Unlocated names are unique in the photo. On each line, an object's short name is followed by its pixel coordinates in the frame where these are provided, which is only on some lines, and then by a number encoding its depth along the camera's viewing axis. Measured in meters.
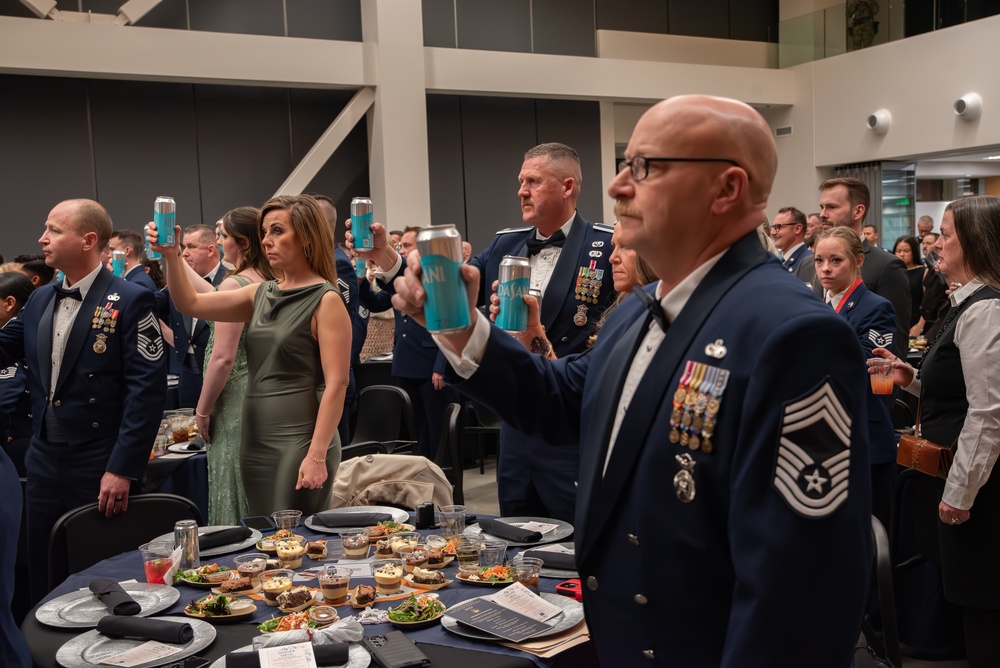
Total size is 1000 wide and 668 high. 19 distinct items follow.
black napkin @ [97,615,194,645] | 1.95
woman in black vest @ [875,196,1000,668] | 2.93
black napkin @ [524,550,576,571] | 2.32
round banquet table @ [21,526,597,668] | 1.84
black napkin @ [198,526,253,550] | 2.57
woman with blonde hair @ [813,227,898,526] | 3.73
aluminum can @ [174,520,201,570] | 2.37
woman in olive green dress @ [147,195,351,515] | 3.40
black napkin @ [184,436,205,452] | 4.27
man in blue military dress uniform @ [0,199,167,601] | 3.61
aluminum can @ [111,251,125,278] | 5.56
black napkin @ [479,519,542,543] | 2.52
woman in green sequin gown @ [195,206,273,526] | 3.84
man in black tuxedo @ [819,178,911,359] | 4.83
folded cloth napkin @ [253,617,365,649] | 1.86
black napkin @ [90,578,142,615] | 2.09
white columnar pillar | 10.89
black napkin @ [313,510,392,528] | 2.79
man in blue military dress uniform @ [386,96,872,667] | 1.23
